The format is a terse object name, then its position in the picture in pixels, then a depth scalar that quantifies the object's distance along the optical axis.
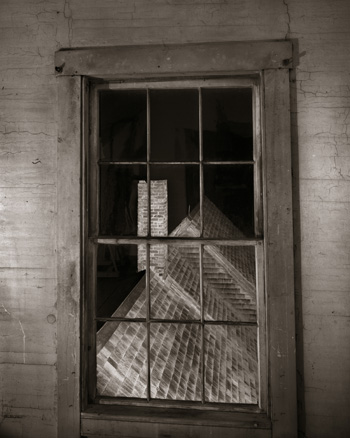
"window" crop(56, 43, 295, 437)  2.00
